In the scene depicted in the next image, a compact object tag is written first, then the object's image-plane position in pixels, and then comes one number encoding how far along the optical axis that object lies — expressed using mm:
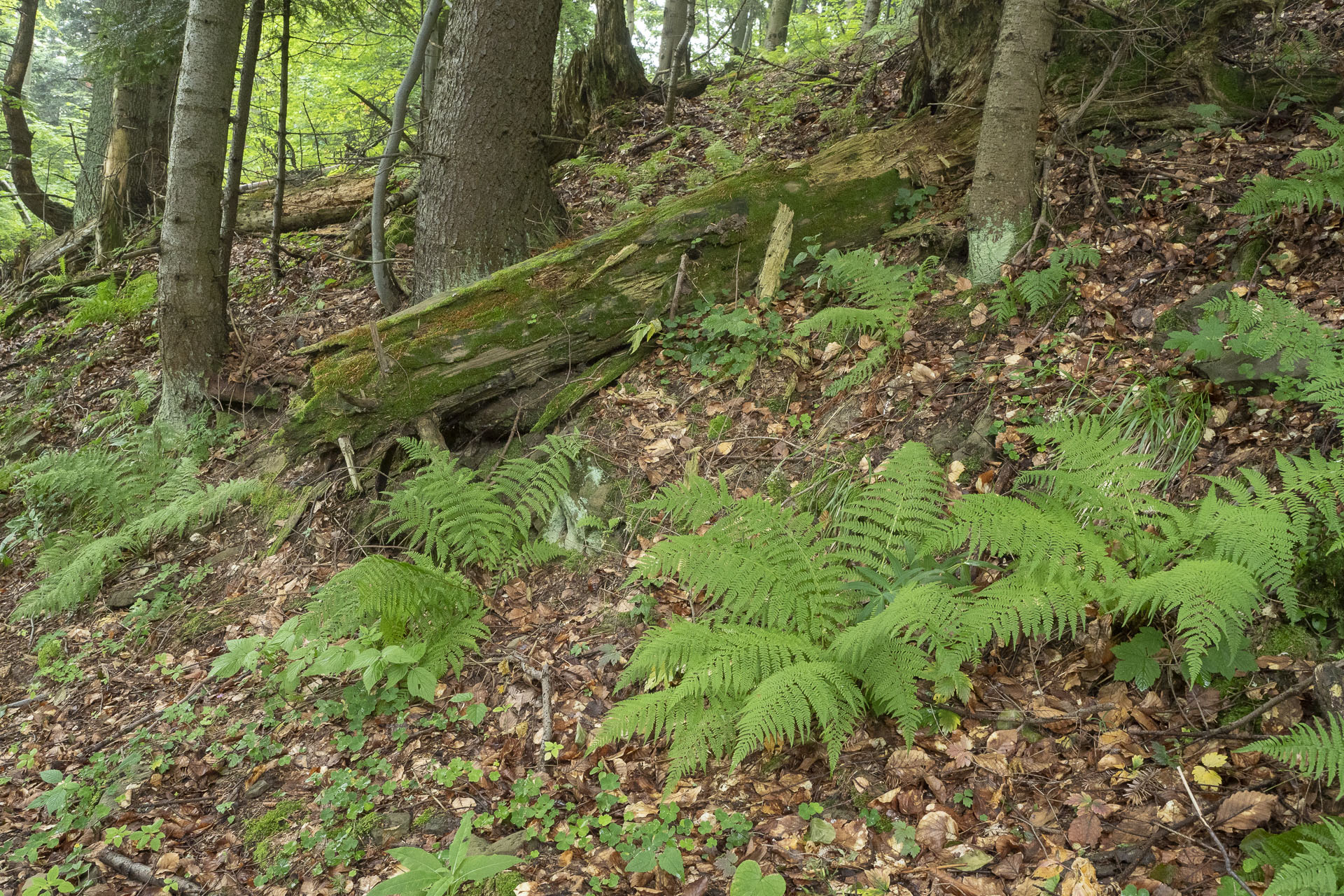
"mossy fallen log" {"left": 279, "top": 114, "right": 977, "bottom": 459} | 5273
